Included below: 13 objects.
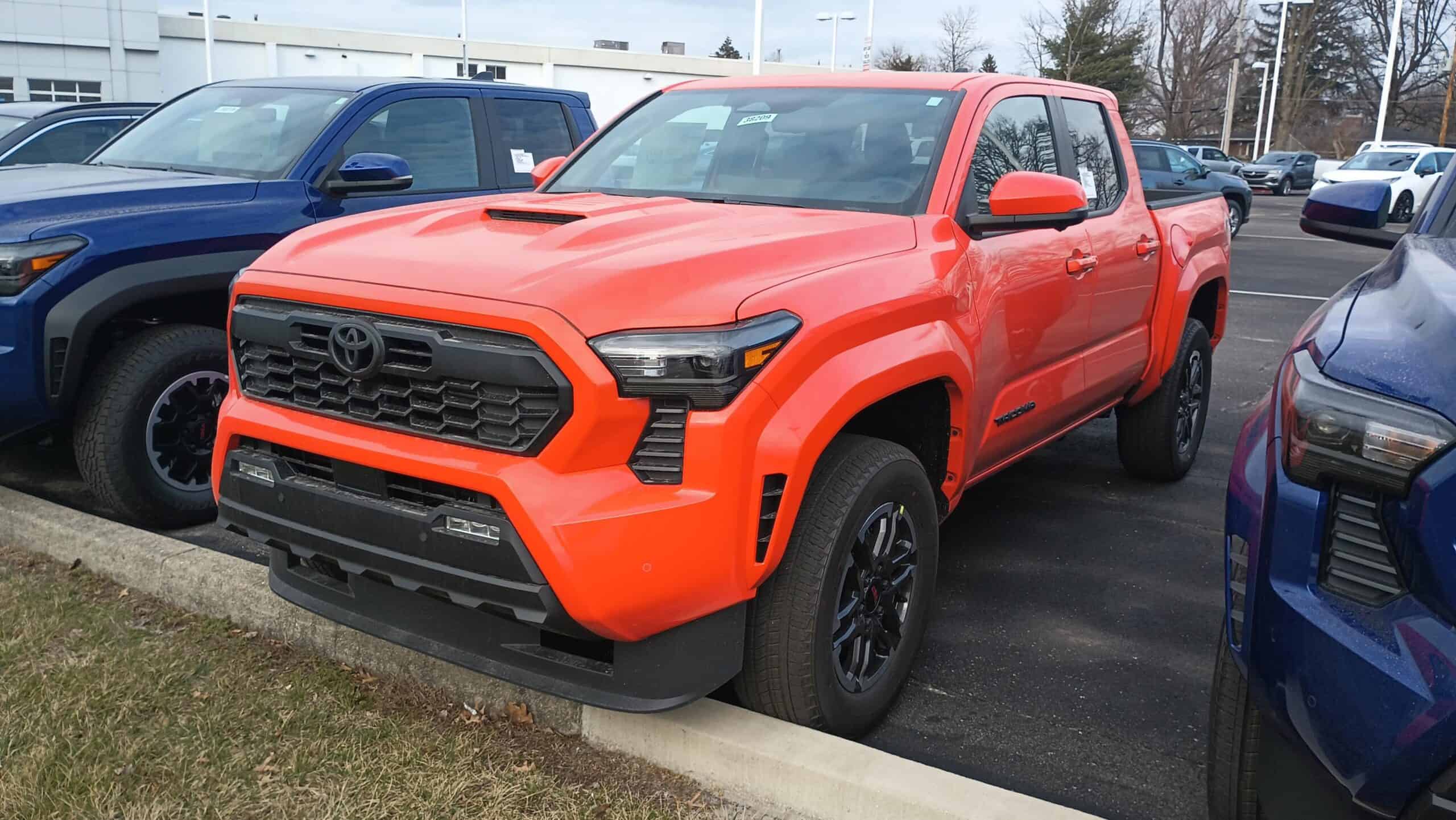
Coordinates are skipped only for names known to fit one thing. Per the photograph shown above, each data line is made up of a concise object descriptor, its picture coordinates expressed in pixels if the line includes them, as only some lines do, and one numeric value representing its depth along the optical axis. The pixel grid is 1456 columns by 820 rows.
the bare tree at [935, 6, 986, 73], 51.75
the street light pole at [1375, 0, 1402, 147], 40.59
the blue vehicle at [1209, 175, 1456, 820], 1.87
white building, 36.97
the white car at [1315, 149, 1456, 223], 28.66
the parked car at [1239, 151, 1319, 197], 39.53
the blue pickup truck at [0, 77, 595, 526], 4.29
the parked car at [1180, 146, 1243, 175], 32.25
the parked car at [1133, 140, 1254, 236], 20.83
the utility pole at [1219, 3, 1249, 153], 55.12
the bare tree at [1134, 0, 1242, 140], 61.19
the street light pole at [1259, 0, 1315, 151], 50.50
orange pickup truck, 2.58
